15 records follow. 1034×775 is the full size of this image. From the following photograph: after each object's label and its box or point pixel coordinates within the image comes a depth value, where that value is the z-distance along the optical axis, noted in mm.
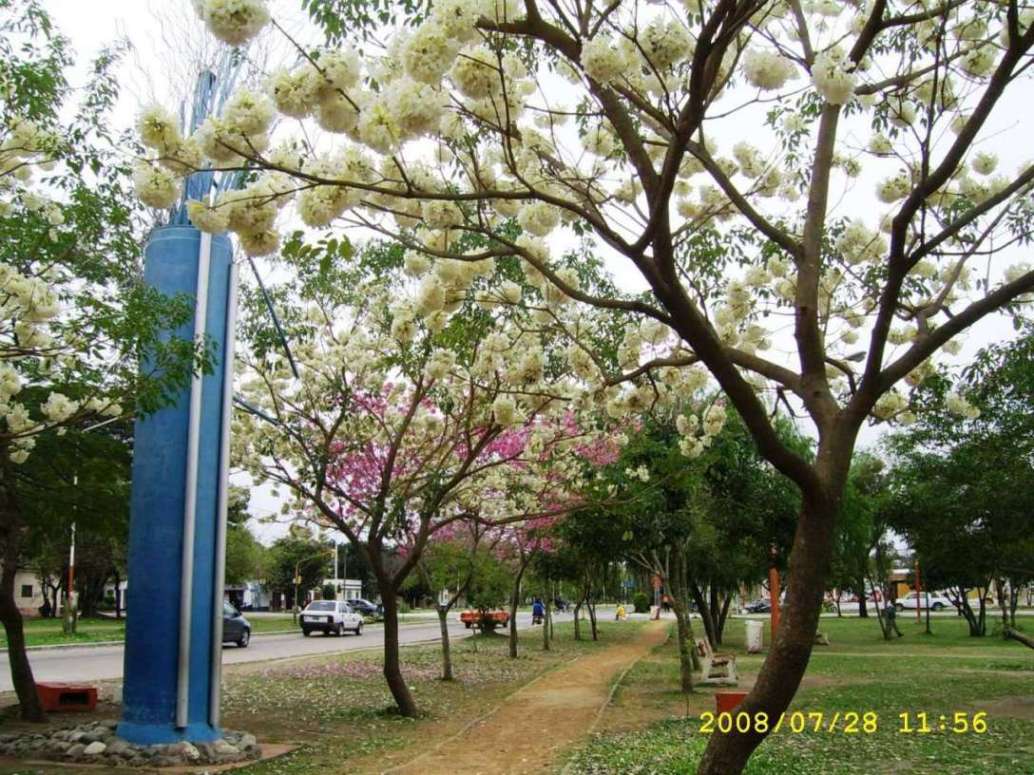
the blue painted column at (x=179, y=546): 8188
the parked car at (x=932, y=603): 64062
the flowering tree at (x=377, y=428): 10391
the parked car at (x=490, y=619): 31094
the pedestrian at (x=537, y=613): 41006
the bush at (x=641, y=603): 58281
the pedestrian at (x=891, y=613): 30944
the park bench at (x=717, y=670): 14242
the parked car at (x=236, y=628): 24781
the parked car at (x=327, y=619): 31984
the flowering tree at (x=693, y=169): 3535
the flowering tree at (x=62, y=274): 5941
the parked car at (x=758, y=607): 63453
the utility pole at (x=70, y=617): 27375
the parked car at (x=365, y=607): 48638
